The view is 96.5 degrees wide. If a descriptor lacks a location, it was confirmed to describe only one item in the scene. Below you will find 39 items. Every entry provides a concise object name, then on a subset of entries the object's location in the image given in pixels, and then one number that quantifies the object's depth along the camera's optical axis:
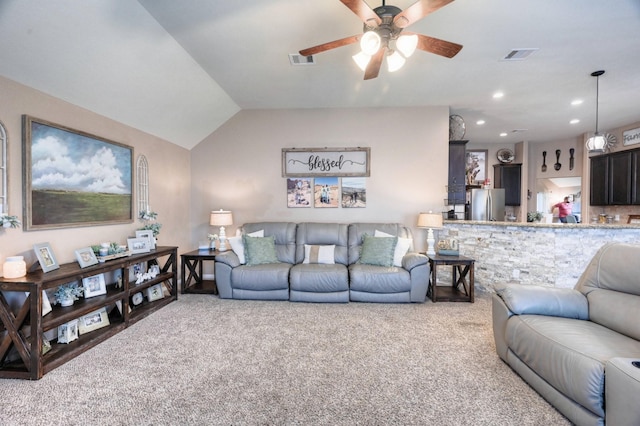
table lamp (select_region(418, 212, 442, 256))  4.07
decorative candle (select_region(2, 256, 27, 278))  2.12
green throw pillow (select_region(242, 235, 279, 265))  3.92
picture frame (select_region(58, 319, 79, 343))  2.46
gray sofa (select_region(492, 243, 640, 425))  1.40
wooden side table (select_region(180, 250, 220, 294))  4.05
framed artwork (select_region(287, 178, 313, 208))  4.75
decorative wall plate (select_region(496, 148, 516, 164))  6.97
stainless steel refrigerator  5.92
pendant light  3.67
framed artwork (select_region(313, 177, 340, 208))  4.73
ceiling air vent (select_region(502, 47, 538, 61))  2.91
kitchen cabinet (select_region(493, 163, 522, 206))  6.91
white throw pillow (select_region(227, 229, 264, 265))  3.96
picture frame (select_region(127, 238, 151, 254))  3.24
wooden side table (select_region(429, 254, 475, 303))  3.72
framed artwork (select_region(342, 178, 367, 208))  4.70
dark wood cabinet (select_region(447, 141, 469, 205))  4.58
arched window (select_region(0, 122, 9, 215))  2.18
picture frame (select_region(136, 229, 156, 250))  3.43
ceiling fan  1.78
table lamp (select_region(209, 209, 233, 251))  4.35
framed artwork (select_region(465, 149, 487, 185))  7.12
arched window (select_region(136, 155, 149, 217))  3.67
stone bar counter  3.67
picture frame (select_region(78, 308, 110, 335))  2.63
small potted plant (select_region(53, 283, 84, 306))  2.50
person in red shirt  5.57
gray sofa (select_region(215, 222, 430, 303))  3.60
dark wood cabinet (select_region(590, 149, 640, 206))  5.07
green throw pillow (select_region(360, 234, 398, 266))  3.85
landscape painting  2.39
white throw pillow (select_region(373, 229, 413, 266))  3.89
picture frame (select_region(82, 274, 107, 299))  2.72
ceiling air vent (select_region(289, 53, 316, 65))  3.08
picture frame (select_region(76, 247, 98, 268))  2.53
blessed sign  4.68
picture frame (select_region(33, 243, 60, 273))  2.31
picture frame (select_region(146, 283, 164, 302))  3.52
